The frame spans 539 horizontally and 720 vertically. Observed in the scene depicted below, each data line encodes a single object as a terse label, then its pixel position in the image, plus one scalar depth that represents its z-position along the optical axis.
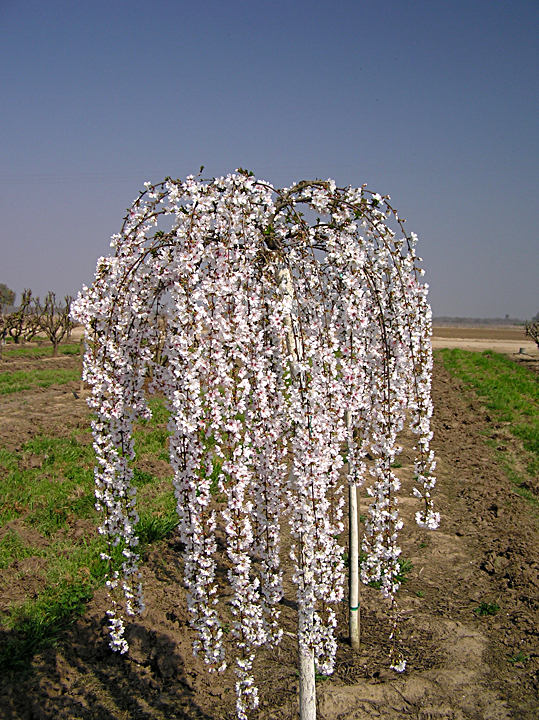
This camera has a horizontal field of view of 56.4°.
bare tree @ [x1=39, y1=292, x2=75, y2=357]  26.02
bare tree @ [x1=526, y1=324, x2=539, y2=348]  30.55
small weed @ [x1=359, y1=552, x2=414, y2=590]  5.46
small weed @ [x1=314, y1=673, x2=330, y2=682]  4.14
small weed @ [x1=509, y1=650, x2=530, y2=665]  4.28
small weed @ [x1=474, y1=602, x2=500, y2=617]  5.00
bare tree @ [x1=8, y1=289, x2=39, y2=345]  25.41
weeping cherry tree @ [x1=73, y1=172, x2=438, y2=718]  2.40
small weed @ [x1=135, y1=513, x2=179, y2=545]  5.87
